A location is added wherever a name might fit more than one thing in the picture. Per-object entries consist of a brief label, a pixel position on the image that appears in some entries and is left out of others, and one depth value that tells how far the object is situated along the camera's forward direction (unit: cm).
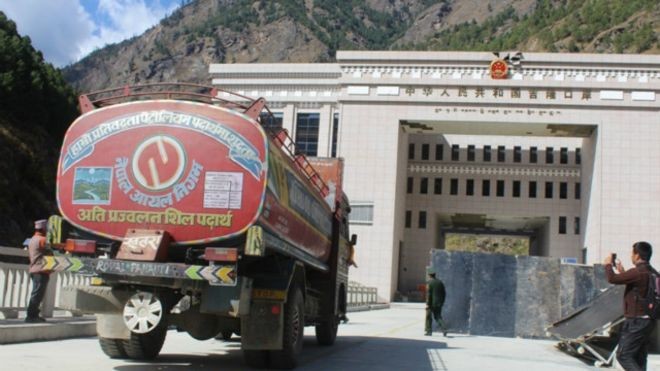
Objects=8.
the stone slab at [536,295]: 2064
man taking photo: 838
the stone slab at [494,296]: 2103
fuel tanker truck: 846
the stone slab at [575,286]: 2038
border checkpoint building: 5031
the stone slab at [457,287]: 2136
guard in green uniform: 1948
